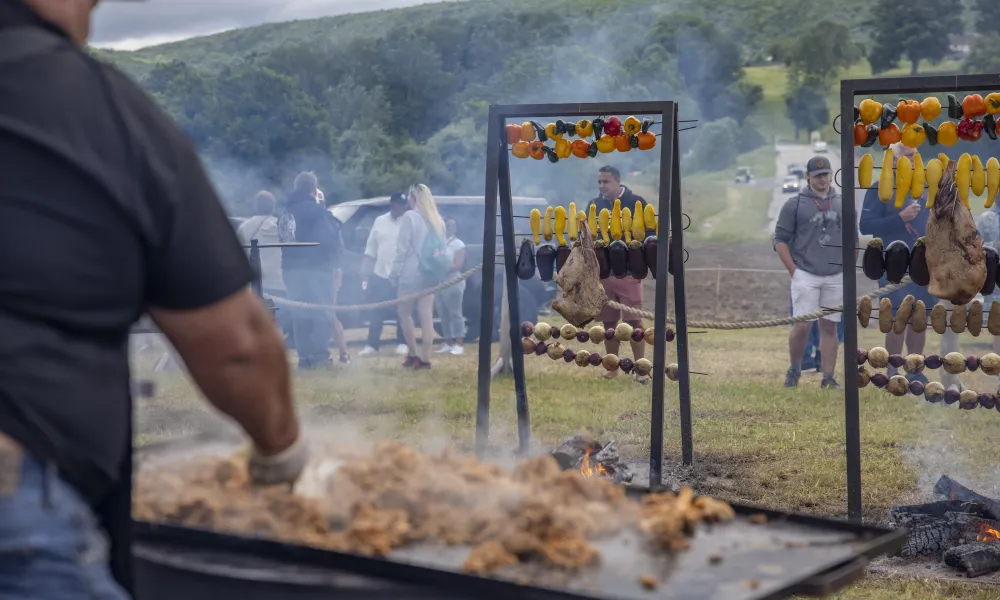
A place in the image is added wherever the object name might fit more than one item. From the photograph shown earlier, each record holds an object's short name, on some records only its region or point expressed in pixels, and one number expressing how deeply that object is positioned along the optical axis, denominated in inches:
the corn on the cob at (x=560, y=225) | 269.6
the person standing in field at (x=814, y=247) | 374.6
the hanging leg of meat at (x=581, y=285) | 257.9
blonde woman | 454.3
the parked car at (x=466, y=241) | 521.3
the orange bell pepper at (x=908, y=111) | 215.6
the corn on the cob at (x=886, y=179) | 224.1
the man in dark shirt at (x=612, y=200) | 318.5
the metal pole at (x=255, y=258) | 280.4
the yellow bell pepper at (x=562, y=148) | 271.7
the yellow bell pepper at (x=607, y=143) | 265.0
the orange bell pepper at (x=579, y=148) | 275.0
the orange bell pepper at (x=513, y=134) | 265.2
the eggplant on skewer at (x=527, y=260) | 268.8
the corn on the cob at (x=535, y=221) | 278.4
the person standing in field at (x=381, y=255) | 463.2
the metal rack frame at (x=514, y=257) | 237.1
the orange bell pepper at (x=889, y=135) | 218.8
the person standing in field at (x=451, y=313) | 504.1
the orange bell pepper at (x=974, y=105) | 210.2
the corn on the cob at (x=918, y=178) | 221.3
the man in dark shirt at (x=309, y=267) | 430.3
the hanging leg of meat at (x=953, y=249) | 212.2
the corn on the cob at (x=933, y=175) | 214.5
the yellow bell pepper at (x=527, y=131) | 267.3
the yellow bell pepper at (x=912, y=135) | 219.9
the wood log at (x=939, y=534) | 207.9
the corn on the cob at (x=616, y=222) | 271.3
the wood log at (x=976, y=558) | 194.9
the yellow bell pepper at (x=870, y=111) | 214.8
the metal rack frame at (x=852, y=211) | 200.2
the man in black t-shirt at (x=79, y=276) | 68.9
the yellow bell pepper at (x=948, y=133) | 216.7
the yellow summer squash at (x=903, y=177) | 223.6
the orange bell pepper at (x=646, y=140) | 259.3
